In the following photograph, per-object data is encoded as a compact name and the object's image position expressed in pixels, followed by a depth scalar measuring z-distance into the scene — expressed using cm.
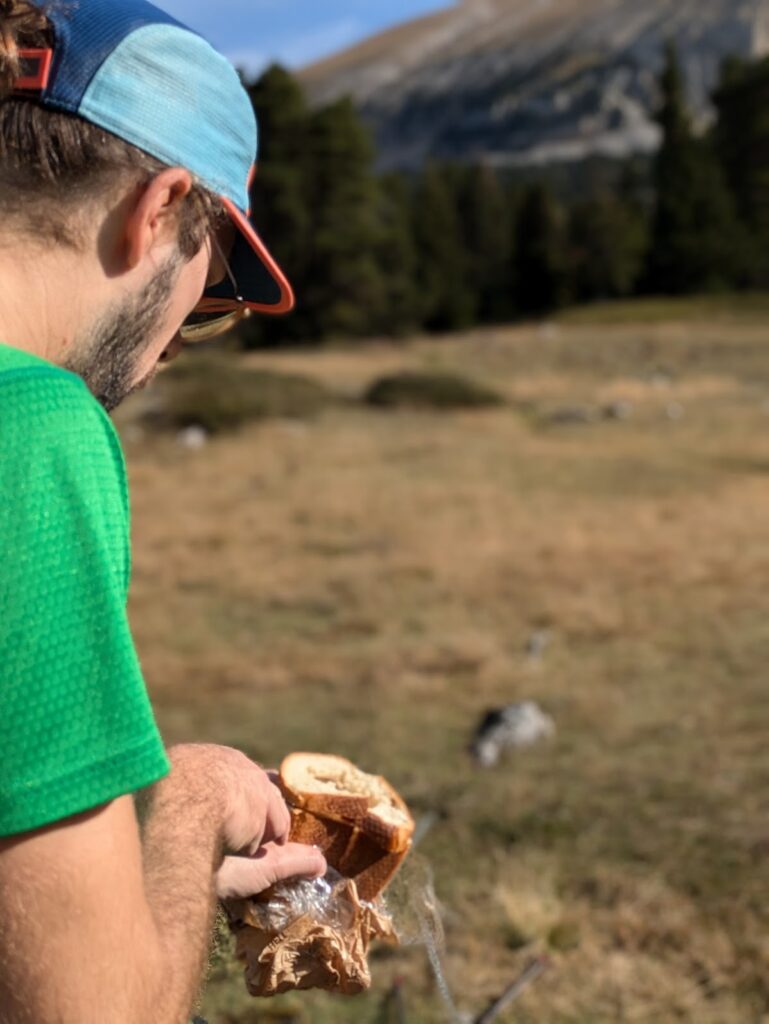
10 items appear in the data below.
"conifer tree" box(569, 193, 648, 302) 4806
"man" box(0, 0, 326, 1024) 114
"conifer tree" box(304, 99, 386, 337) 3512
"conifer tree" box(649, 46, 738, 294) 4756
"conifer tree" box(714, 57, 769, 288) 4825
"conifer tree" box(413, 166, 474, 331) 4500
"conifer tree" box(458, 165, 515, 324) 4862
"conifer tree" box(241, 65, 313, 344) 3419
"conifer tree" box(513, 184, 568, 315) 4806
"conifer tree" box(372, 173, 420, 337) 3919
